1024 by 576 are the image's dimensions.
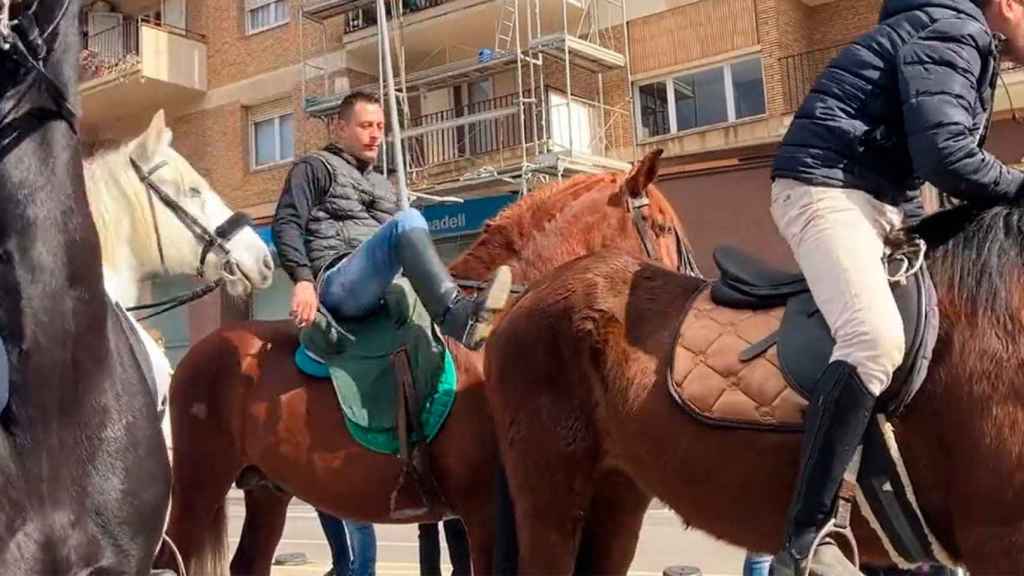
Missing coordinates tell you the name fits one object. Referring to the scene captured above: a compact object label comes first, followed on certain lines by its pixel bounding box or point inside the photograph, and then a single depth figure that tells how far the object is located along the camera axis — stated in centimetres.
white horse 446
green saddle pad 421
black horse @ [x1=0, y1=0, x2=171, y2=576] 190
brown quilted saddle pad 291
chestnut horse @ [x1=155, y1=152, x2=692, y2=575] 416
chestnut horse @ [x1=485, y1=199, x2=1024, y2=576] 258
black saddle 270
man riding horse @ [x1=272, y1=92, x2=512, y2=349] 394
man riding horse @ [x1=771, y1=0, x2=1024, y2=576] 265
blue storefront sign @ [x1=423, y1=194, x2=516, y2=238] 1722
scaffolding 1670
